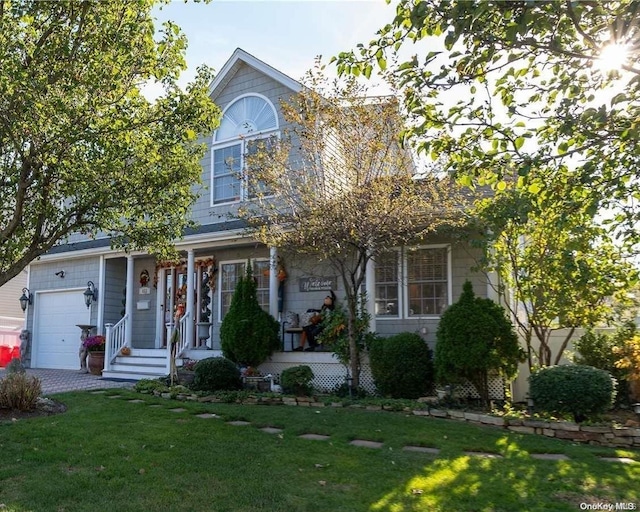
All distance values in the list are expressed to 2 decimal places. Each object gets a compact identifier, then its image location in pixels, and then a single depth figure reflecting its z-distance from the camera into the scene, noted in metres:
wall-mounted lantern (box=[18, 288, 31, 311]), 16.52
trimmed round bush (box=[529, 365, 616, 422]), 6.88
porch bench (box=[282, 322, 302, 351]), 11.46
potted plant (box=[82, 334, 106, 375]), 13.51
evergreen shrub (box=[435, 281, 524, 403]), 8.34
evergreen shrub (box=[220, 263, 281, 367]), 10.50
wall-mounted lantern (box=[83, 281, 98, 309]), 14.88
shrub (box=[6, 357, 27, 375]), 8.83
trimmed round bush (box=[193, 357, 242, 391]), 9.73
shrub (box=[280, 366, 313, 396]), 9.41
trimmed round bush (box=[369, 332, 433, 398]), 9.09
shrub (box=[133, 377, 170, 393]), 9.70
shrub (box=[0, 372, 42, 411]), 7.74
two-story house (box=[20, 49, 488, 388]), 10.77
